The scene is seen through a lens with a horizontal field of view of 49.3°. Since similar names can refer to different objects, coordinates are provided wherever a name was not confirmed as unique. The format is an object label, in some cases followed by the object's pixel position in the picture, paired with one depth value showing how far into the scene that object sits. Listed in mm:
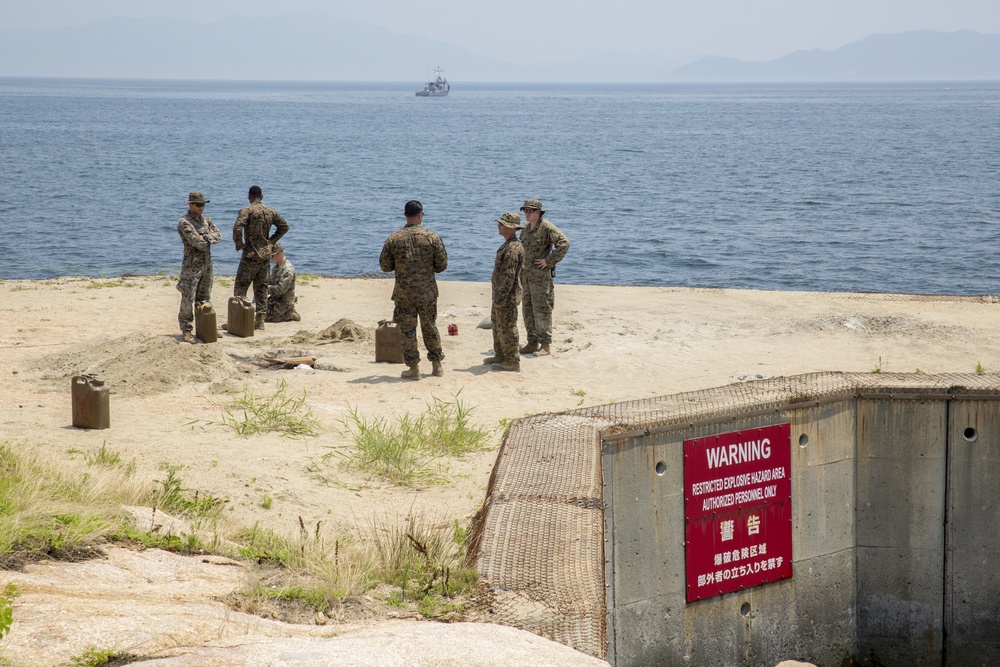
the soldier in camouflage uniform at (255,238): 14227
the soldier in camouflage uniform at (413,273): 11367
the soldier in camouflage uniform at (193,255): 13258
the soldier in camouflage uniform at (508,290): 12055
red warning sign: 7336
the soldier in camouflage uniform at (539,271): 12859
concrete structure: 7031
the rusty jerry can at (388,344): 12672
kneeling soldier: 15008
